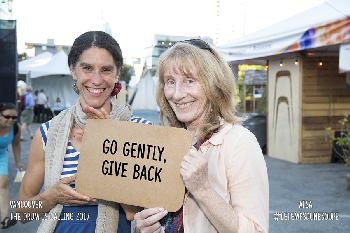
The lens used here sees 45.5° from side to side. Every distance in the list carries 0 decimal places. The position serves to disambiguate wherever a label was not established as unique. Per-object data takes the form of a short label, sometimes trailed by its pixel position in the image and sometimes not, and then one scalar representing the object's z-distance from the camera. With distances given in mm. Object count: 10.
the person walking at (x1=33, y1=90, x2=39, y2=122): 21523
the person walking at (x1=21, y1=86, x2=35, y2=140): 15320
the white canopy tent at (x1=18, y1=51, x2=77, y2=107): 22328
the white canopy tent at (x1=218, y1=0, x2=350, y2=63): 6988
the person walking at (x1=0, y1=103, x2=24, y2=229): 5398
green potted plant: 7595
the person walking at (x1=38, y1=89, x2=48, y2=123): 21156
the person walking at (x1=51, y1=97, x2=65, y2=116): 21500
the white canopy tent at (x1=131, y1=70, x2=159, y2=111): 21142
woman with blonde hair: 1628
